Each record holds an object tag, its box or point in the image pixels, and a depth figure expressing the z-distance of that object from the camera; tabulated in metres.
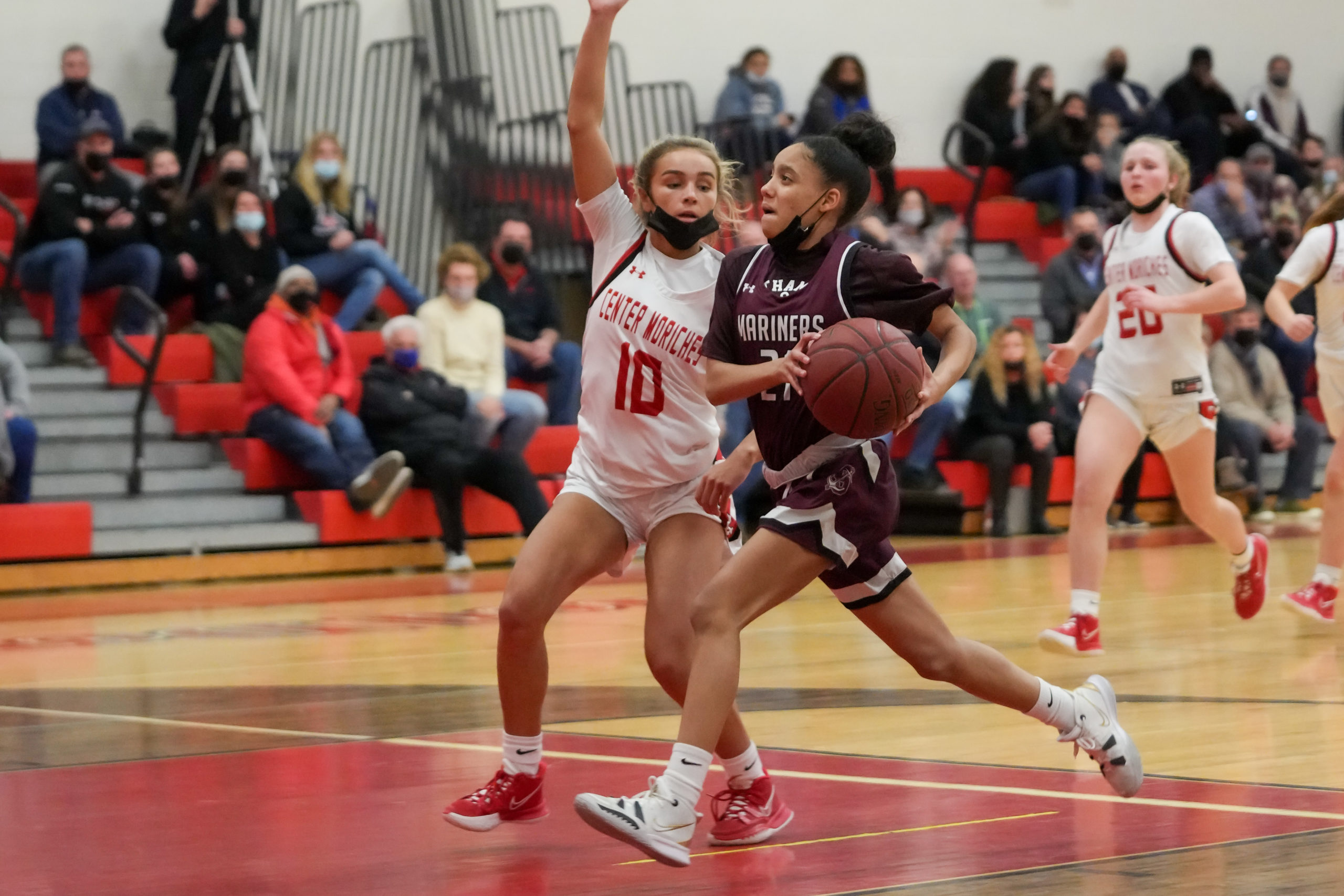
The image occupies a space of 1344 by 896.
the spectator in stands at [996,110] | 19.86
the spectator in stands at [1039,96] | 19.59
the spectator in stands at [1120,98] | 20.73
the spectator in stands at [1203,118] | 20.78
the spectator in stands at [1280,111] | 21.80
